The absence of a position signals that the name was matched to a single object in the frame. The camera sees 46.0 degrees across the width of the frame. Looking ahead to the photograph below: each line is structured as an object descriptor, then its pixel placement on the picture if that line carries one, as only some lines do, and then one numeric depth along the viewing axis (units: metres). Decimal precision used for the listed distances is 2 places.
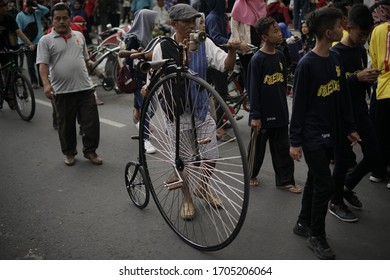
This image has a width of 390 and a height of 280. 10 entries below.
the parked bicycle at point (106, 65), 8.84
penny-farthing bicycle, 3.15
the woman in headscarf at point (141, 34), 5.51
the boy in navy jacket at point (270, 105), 4.16
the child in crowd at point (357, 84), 3.52
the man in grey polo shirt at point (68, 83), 5.12
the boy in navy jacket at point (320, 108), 3.06
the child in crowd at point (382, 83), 3.83
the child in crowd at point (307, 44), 6.82
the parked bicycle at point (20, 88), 7.18
